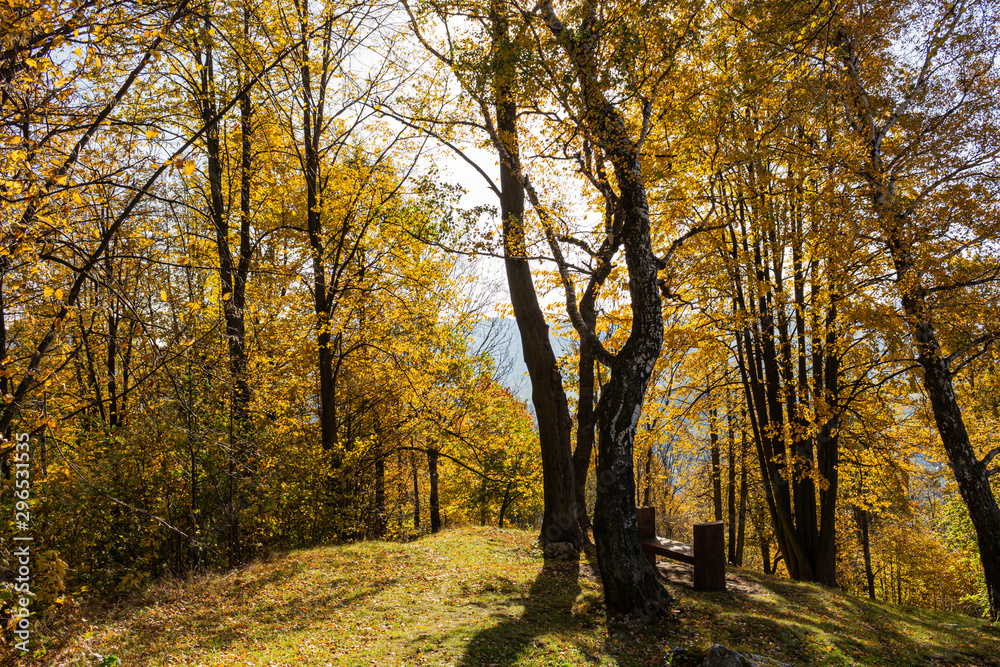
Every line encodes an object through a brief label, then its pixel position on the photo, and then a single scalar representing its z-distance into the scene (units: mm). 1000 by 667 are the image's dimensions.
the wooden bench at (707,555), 6582
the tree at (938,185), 6527
